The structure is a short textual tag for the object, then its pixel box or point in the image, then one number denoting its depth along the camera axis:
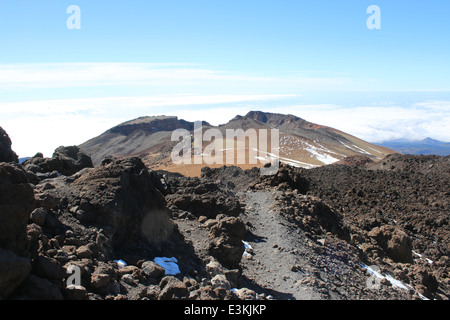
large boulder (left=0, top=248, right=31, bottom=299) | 4.75
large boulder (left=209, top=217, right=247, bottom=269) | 9.61
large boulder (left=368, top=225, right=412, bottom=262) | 14.21
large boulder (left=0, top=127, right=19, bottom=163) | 10.34
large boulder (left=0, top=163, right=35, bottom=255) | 5.26
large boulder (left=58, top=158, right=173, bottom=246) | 8.34
